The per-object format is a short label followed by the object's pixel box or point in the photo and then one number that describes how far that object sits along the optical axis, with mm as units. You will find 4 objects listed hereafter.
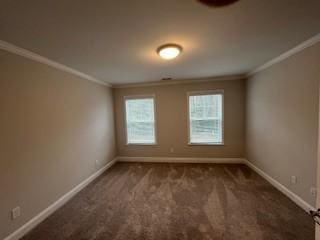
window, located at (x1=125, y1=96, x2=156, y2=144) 4973
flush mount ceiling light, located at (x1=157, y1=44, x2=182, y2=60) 2258
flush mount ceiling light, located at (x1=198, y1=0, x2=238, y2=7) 1365
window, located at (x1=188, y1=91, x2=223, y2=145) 4586
